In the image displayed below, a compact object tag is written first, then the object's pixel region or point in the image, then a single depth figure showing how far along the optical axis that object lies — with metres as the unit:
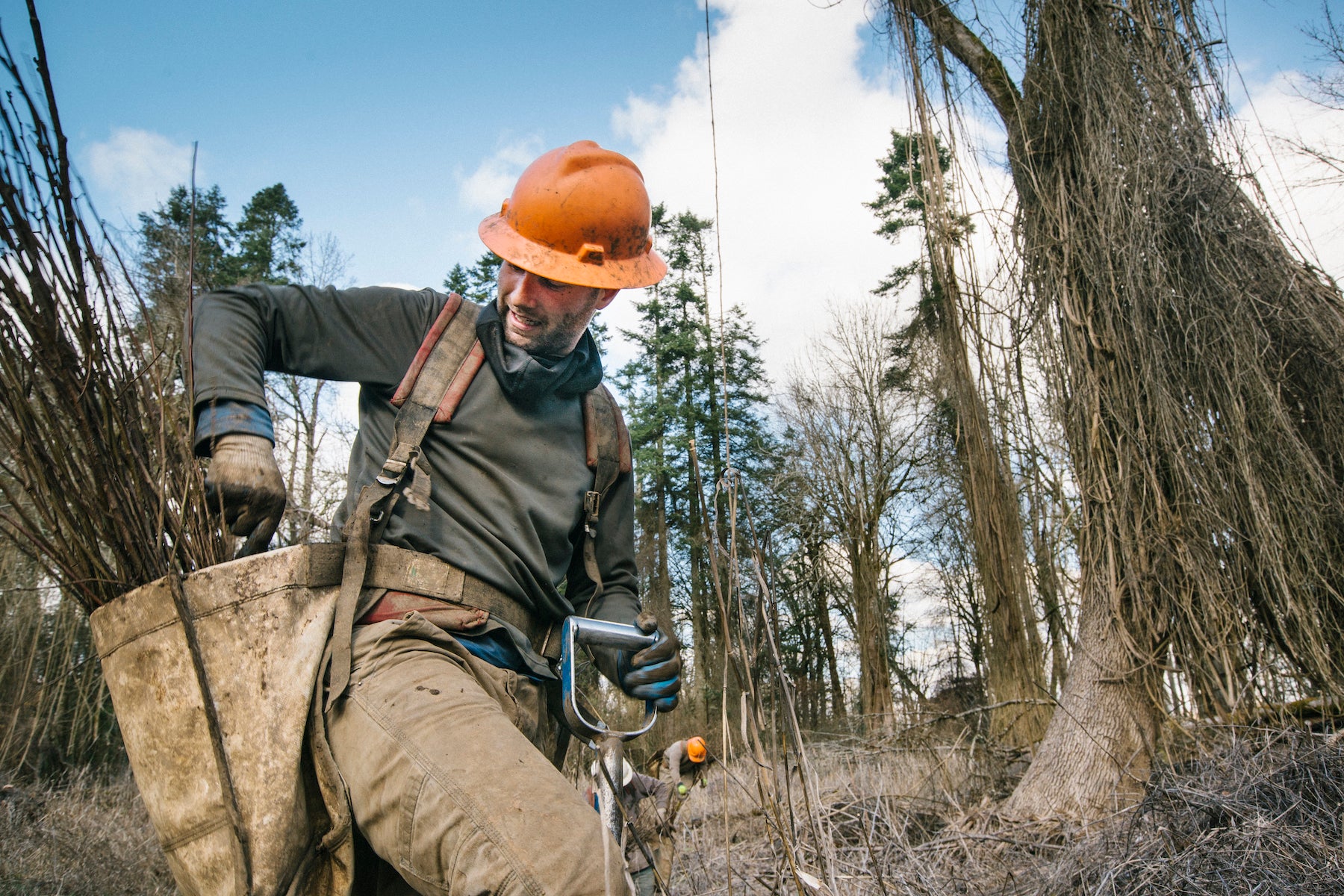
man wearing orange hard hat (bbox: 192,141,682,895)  1.47
